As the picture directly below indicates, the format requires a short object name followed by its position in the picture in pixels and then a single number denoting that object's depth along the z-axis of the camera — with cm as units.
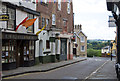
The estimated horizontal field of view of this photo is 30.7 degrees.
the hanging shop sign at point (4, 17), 1546
